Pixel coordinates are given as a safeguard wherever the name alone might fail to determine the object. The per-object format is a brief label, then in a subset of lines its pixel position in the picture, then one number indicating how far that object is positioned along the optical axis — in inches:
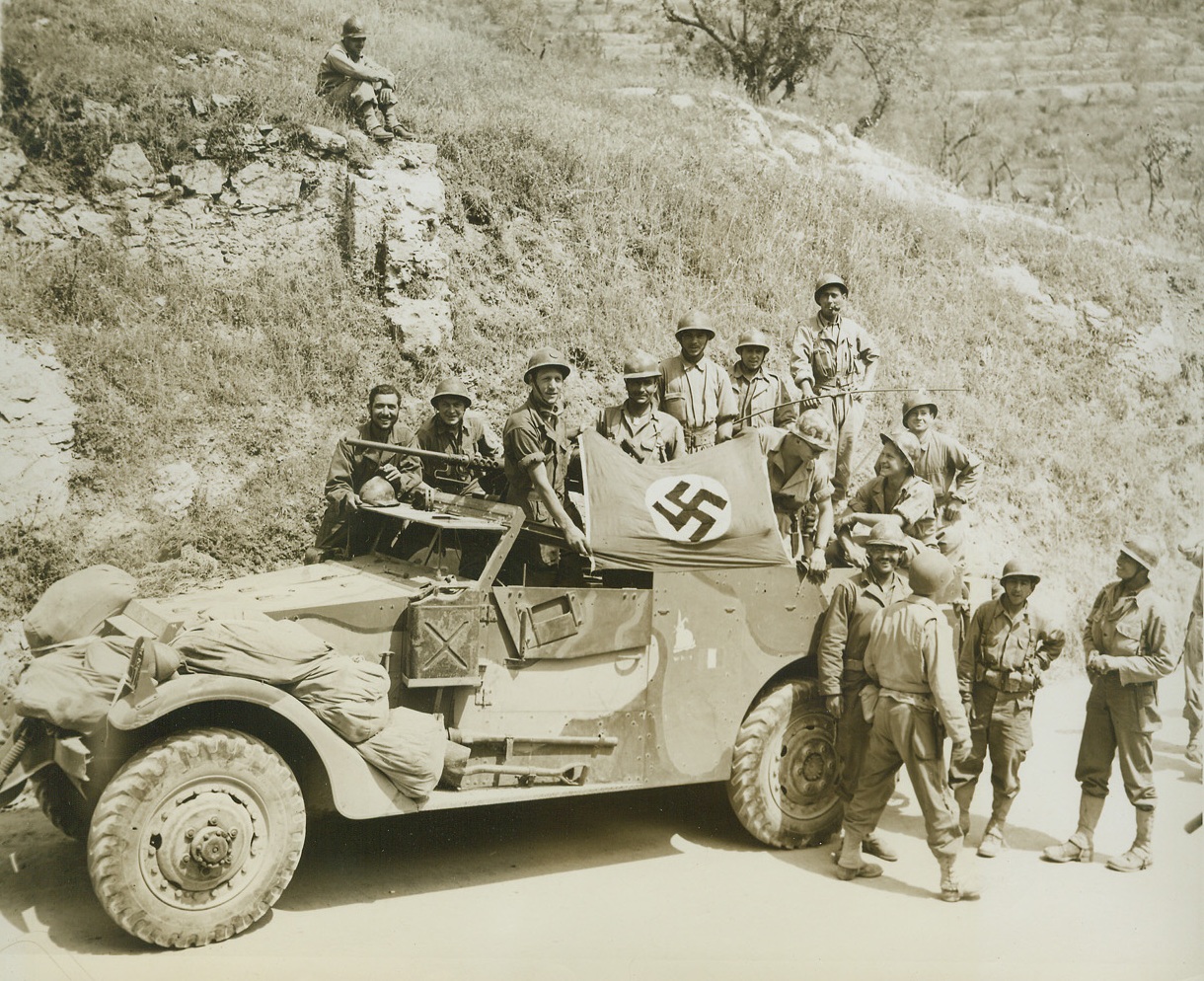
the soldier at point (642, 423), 245.1
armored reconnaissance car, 165.8
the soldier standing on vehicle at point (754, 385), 280.1
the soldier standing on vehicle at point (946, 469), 291.6
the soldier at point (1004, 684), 226.4
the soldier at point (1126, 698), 220.2
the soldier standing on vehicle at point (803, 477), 237.8
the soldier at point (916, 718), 202.8
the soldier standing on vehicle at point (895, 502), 240.8
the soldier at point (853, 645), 219.3
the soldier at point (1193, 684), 293.7
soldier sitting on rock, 390.3
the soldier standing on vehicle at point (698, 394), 270.8
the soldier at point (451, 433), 259.6
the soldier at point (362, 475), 231.3
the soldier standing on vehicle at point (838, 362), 306.5
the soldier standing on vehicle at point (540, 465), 214.1
